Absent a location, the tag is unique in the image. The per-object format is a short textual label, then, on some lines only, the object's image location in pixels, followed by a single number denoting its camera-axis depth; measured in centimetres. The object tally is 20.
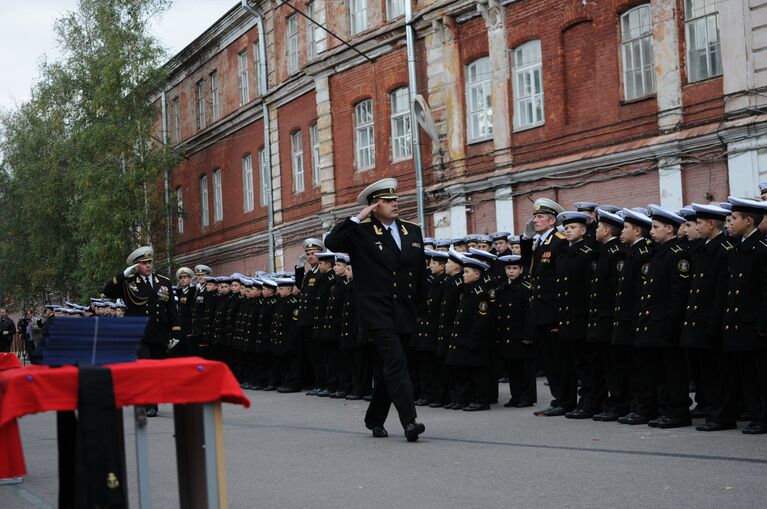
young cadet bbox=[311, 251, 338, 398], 1773
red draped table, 564
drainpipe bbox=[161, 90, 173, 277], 4179
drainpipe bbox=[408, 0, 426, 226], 2705
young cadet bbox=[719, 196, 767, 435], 1002
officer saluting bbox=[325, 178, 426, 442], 1082
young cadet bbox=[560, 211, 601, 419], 1211
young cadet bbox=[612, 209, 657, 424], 1138
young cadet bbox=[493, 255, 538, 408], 1400
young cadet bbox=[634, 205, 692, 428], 1093
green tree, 3909
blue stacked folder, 589
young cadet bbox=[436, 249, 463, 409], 1429
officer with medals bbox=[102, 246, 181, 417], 1443
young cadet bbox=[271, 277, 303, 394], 1953
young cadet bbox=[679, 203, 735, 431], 1048
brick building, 2012
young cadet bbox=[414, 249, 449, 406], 1478
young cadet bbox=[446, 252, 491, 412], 1382
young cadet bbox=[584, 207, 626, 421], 1177
